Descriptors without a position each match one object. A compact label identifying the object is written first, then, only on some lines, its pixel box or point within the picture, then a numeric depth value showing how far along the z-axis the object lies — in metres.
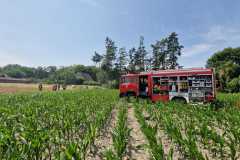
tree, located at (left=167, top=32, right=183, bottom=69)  74.51
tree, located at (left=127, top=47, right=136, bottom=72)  77.75
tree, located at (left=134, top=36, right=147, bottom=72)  77.69
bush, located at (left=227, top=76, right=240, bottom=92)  34.31
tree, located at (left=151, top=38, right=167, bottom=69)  74.31
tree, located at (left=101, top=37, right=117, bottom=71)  75.62
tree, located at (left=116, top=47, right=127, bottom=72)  75.14
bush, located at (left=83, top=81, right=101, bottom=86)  88.89
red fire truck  14.66
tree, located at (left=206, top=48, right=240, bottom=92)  35.83
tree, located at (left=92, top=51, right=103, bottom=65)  94.38
